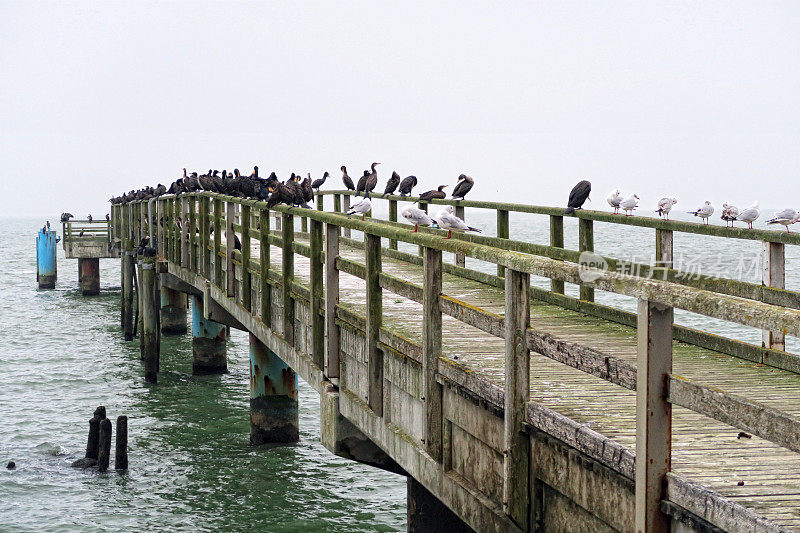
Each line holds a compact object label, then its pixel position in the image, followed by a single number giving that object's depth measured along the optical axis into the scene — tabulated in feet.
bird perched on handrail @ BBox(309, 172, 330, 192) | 93.40
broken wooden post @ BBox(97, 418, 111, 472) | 54.49
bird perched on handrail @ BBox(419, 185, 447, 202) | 53.21
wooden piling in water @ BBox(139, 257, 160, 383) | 79.30
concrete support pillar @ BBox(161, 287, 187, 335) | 107.14
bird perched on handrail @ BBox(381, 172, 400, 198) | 65.67
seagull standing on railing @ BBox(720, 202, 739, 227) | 55.42
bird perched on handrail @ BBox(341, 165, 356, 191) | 79.77
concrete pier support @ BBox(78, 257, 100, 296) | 156.56
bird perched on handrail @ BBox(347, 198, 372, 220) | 51.24
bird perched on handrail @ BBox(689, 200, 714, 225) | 63.87
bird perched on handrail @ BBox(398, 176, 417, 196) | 62.80
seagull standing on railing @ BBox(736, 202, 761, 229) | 54.54
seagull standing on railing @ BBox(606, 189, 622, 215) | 63.98
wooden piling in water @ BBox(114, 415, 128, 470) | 53.62
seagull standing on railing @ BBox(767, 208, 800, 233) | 50.96
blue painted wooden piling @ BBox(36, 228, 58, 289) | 171.32
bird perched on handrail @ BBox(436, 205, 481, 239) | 40.78
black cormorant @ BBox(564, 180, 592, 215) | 42.86
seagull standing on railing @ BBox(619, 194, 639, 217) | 62.71
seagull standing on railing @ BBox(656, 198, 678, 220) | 64.80
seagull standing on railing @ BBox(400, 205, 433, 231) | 42.34
